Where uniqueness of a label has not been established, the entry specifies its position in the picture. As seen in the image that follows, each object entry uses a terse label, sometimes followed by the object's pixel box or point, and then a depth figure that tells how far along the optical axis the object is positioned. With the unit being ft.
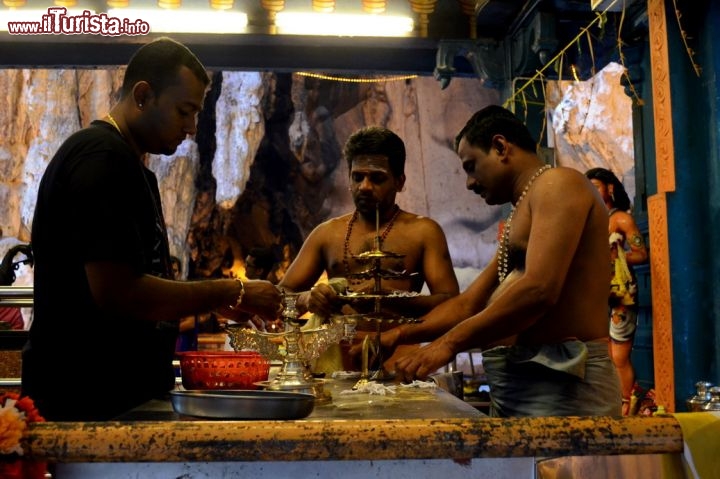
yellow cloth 4.57
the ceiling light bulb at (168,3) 23.62
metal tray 5.15
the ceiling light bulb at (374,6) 23.80
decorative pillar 16.69
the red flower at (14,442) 4.12
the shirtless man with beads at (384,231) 11.65
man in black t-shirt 6.07
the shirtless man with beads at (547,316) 8.07
